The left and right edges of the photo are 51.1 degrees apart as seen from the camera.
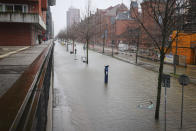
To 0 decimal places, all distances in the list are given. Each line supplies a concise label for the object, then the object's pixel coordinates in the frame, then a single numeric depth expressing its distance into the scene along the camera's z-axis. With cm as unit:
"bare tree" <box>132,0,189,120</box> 816
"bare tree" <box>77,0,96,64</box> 3243
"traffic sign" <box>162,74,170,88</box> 776
